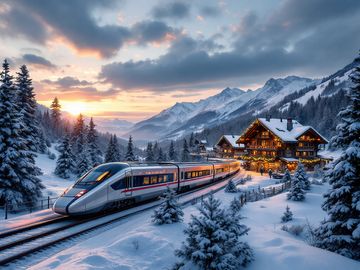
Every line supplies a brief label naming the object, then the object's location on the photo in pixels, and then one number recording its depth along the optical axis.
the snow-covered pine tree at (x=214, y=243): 7.51
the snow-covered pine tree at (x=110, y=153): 51.66
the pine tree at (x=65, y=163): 44.81
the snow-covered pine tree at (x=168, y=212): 13.36
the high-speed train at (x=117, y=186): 15.34
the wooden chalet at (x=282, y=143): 54.34
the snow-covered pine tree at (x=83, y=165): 46.73
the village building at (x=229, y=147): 85.62
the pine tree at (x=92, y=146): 57.41
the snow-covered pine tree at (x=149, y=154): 68.75
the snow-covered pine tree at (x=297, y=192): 21.67
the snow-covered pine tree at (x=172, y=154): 81.69
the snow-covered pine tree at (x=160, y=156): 68.75
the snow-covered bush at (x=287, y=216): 15.80
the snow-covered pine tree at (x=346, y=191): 9.62
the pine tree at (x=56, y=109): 101.31
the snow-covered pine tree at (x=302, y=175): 24.01
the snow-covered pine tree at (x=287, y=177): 34.12
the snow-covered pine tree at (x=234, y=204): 16.14
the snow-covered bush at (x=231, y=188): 28.78
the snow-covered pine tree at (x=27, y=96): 33.12
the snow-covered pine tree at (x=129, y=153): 51.89
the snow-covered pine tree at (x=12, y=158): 19.66
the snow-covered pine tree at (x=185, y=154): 83.06
